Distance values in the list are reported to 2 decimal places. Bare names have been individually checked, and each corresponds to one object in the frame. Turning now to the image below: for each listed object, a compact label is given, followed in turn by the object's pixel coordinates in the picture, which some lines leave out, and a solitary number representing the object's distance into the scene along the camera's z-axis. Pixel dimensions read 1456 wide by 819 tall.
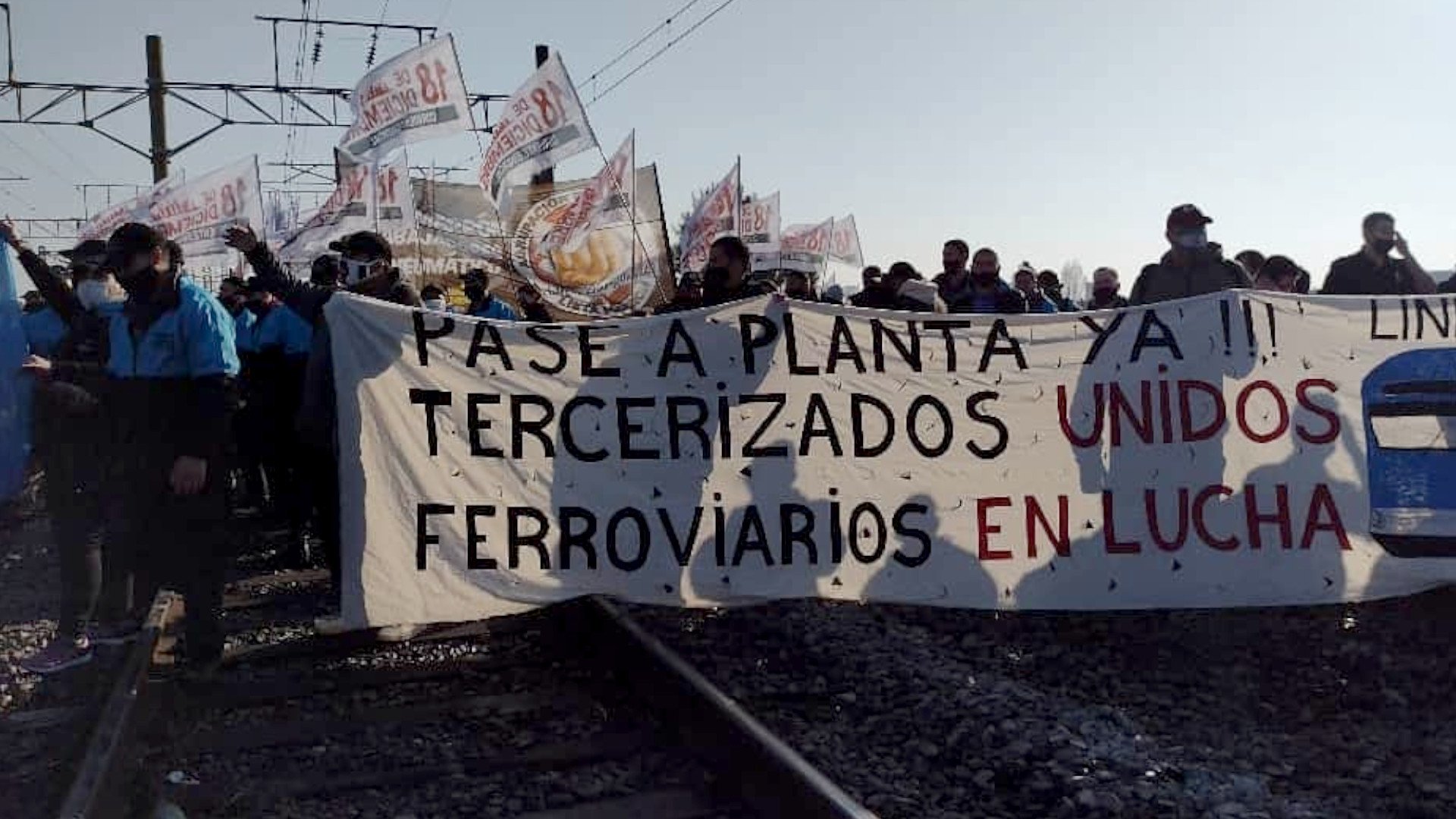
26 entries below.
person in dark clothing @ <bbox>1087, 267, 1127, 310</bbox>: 10.56
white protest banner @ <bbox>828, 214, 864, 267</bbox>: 30.45
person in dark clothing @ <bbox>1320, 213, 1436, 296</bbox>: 6.86
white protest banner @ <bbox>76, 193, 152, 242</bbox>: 15.70
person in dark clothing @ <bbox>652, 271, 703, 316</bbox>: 7.18
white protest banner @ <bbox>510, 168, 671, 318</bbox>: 12.45
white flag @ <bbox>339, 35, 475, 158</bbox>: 13.44
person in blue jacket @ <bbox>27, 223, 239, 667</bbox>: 5.09
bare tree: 147.88
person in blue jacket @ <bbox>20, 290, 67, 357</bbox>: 7.30
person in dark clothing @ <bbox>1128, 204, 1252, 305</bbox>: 6.35
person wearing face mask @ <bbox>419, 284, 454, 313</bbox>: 10.29
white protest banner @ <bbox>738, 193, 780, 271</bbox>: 25.14
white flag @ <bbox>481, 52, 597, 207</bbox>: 12.25
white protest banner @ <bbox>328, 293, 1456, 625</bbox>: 5.17
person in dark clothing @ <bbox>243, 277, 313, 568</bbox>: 8.12
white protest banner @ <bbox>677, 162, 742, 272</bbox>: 19.28
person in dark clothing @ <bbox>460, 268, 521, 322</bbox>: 10.80
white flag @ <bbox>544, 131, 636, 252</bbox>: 12.33
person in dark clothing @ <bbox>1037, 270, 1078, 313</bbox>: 12.09
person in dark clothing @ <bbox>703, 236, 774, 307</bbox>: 6.15
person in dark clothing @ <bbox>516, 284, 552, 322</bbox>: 12.21
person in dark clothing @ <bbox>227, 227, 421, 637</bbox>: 6.03
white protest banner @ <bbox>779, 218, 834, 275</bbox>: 28.72
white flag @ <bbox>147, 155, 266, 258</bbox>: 15.15
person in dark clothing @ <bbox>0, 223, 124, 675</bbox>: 5.98
